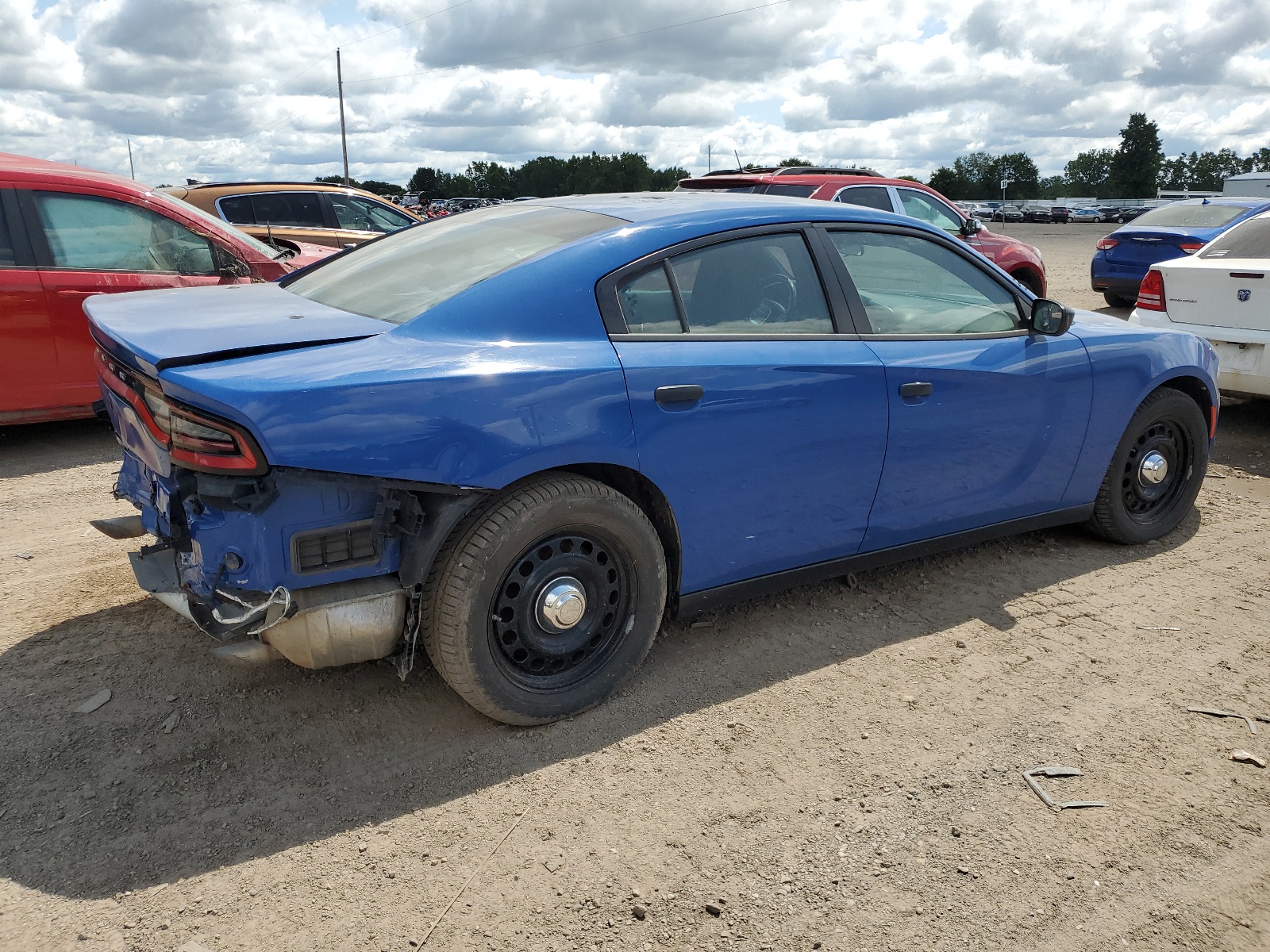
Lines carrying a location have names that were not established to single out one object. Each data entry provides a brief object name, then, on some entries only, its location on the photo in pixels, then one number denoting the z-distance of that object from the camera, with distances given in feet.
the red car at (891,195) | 32.04
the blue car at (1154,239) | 38.91
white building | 148.77
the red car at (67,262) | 19.98
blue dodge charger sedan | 8.84
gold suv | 34.60
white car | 21.34
